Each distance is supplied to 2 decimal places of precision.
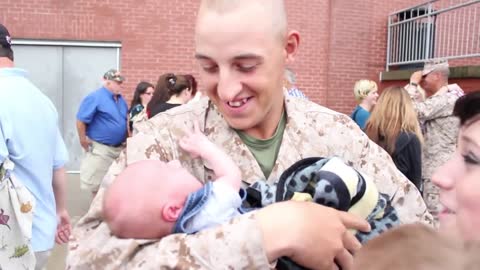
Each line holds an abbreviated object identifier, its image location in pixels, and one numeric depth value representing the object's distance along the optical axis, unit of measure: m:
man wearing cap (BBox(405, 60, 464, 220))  5.45
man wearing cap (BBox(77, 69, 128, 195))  6.78
